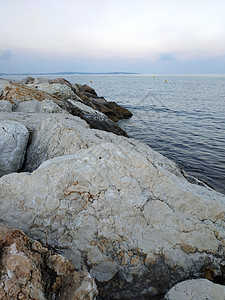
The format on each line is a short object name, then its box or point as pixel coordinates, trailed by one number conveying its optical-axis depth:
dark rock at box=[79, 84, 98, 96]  21.71
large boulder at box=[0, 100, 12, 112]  6.28
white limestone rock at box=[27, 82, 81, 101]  10.15
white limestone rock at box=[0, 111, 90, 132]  5.09
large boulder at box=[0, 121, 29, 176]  4.04
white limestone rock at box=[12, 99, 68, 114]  6.66
